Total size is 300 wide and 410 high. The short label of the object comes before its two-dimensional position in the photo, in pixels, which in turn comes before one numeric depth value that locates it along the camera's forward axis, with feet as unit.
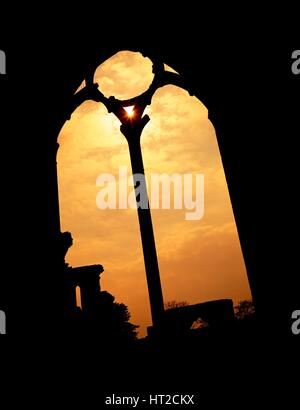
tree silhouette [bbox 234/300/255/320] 94.56
